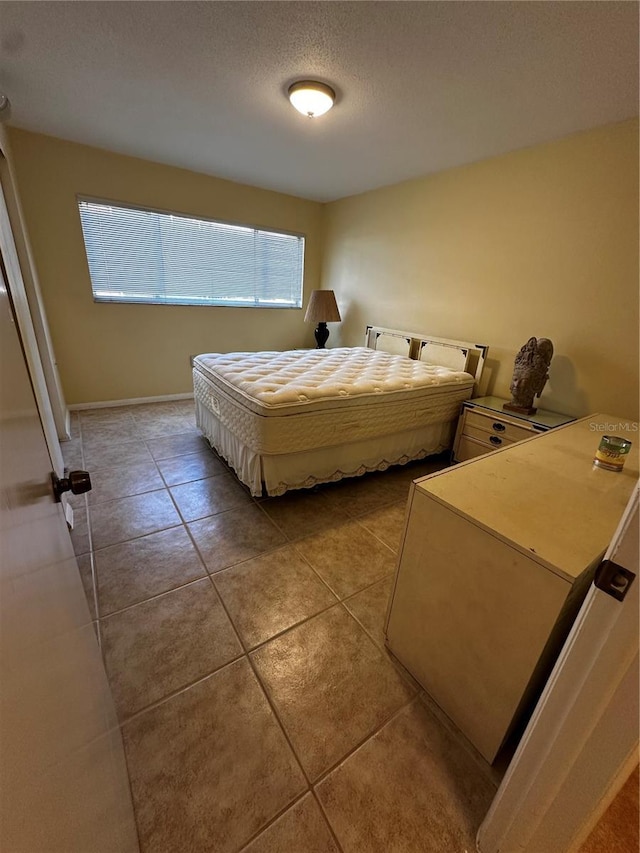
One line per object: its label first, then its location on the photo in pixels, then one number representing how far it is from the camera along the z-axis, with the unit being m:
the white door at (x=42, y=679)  0.33
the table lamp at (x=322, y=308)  4.06
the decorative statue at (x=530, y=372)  2.35
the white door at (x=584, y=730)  0.52
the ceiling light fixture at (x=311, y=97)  1.90
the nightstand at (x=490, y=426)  2.34
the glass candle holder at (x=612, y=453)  1.31
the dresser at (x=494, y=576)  0.87
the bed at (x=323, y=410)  2.06
